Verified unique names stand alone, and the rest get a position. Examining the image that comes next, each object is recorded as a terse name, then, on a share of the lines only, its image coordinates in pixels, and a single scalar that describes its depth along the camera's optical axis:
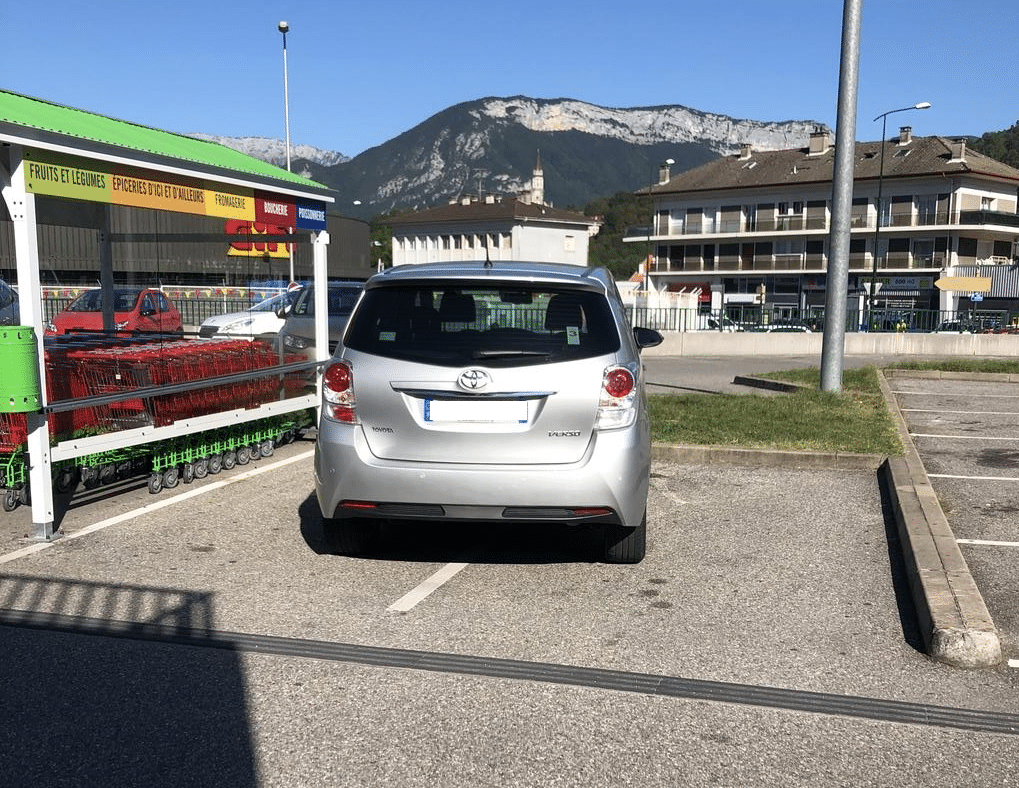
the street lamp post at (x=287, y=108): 48.04
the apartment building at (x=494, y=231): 105.50
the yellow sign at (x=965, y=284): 62.79
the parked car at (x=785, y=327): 30.59
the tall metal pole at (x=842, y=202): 13.55
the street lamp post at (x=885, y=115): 49.25
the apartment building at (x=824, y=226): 68.56
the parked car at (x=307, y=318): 10.34
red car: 9.30
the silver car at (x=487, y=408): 5.31
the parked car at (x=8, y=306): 7.64
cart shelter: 6.45
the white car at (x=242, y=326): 10.09
